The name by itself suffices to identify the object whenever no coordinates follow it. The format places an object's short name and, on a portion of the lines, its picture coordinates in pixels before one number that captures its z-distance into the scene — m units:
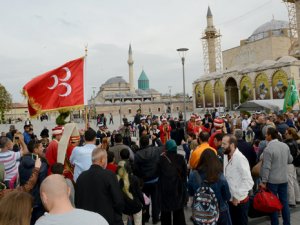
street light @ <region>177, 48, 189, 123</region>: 16.11
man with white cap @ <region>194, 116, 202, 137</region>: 10.10
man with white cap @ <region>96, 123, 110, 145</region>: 11.61
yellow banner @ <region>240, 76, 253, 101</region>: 47.38
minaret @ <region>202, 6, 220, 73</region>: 64.56
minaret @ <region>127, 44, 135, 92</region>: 91.31
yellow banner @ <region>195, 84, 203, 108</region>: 58.01
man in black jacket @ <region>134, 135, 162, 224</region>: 5.53
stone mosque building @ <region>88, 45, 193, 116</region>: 81.62
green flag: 16.48
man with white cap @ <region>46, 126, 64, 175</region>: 5.24
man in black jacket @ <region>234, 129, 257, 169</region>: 5.97
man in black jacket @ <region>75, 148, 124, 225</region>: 3.59
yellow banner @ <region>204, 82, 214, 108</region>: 56.12
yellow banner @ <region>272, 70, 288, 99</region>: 42.20
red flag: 7.27
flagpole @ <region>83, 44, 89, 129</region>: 7.52
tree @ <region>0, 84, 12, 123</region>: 44.34
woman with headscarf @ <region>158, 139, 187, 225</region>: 4.98
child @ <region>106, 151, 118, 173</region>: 4.90
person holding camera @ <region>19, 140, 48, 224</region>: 4.41
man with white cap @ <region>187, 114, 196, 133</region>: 10.50
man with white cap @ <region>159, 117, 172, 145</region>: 11.83
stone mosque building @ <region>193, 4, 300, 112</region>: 43.72
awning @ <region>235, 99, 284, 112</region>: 22.50
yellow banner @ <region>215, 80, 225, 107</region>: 53.90
